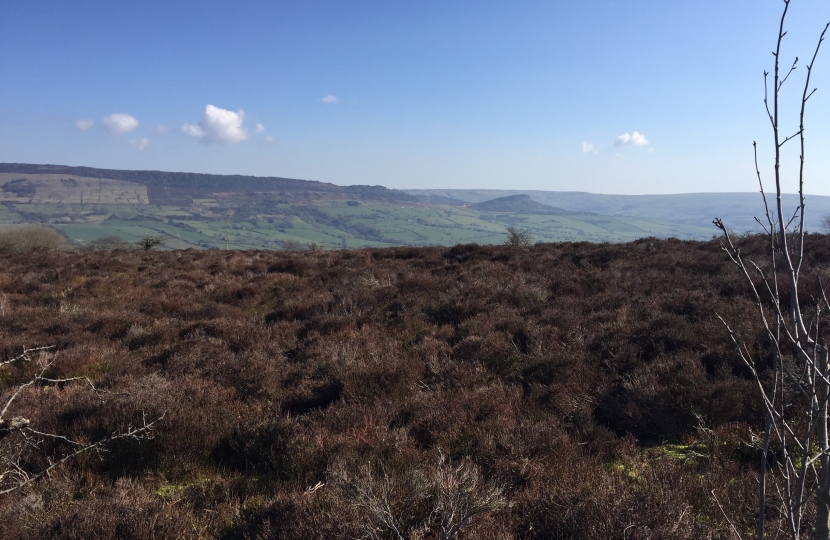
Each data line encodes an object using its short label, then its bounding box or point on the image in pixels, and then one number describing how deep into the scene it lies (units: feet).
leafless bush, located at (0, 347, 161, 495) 10.41
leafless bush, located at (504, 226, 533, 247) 75.00
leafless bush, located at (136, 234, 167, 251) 79.30
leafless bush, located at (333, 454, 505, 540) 7.93
